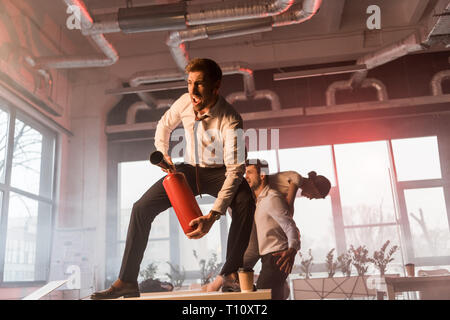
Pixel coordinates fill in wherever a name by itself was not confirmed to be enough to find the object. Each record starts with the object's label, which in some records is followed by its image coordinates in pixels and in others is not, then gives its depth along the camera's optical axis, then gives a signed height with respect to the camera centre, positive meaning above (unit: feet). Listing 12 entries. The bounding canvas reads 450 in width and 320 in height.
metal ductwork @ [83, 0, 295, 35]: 13.52 +7.59
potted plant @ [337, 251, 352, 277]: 17.20 -0.14
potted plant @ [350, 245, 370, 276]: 17.26 +0.00
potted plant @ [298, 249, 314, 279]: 17.34 -0.14
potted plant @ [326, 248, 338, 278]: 17.04 -0.18
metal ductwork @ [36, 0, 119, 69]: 16.04 +7.78
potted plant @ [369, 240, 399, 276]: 17.13 +0.00
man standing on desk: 5.83 +1.31
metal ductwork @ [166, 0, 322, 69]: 14.80 +7.87
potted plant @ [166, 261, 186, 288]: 18.26 -0.28
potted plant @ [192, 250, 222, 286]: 17.74 -0.05
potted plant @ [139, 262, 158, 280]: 18.53 -0.07
